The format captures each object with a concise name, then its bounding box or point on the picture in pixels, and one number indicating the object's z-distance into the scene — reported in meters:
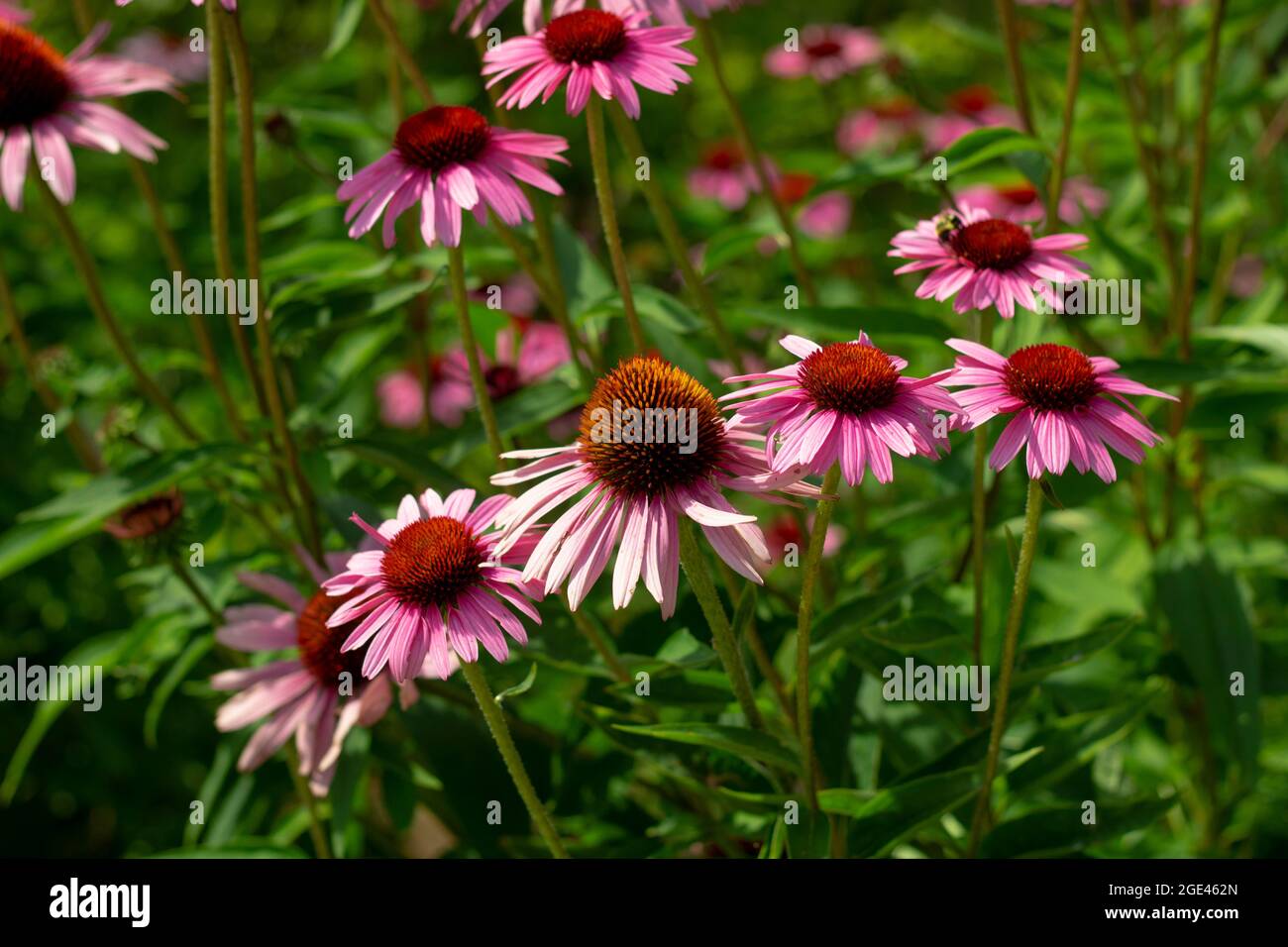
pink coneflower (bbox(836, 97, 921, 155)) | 1.58
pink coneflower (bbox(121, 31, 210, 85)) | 1.69
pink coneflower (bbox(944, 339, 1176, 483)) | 0.69
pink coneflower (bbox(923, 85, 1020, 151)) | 1.24
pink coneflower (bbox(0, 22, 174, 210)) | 0.83
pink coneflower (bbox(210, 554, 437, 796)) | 0.80
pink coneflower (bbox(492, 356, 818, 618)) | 0.68
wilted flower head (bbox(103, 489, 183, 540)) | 0.87
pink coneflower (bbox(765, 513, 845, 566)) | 1.19
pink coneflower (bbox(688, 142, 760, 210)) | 1.66
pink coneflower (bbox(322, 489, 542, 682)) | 0.70
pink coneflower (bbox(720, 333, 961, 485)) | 0.67
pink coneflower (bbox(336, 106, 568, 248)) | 0.74
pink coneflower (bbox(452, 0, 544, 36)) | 0.81
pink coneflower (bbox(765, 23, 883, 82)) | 1.46
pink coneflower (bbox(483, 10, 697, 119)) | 0.75
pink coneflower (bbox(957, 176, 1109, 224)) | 1.26
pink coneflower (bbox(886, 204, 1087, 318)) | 0.74
